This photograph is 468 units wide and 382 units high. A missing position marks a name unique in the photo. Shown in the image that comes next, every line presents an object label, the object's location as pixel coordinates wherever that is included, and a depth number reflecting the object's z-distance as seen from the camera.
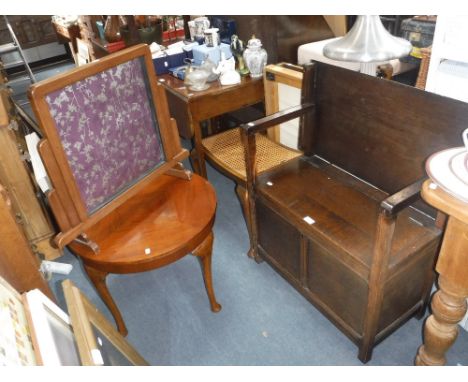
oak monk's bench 1.47
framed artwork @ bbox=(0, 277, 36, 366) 0.93
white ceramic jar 2.52
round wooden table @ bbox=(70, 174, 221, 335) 1.57
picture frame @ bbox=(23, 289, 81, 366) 1.03
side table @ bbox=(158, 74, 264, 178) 2.45
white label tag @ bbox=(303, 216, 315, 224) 1.66
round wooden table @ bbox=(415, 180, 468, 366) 1.03
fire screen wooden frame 1.25
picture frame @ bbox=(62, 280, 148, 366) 0.89
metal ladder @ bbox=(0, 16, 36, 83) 4.51
